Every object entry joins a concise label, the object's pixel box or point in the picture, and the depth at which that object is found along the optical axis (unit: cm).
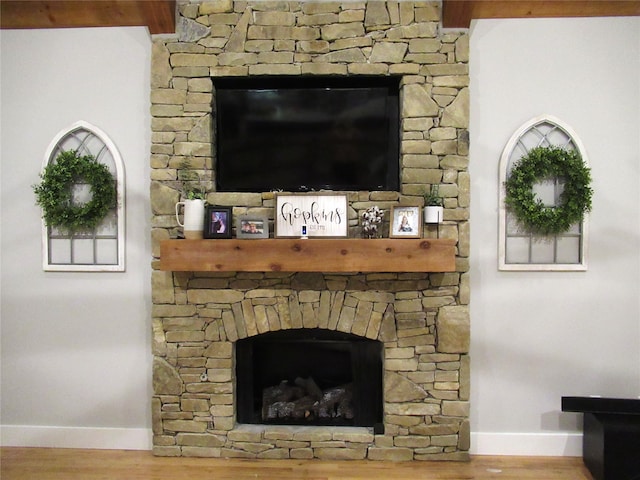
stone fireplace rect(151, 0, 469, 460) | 260
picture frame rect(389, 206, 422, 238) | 254
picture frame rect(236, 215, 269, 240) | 259
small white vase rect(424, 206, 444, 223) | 253
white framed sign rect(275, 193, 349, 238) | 260
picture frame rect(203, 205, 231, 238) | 258
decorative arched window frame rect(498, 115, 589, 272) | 266
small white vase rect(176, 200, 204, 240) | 256
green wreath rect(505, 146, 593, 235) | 260
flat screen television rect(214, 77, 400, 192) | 267
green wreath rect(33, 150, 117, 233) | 270
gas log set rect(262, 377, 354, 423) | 279
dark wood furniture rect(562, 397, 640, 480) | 237
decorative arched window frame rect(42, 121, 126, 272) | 276
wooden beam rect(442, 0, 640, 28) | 254
